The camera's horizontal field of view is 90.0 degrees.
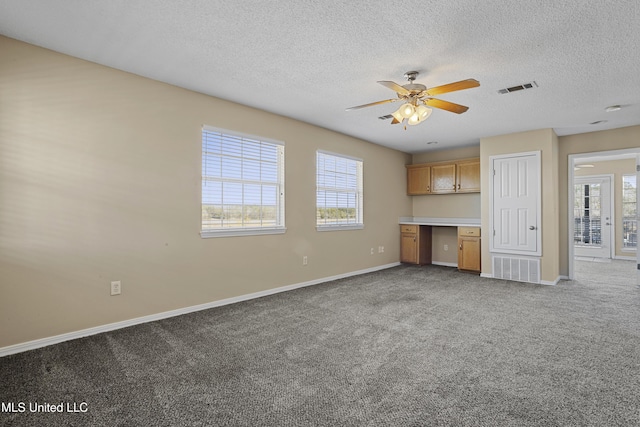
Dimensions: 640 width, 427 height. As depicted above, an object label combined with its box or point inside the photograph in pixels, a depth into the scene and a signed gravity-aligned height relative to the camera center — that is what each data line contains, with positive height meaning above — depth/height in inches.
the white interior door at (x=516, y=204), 206.2 +8.9
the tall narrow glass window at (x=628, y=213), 293.3 +3.5
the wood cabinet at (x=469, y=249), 231.8 -23.5
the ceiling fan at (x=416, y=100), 109.9 +43.5
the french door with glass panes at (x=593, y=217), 302.2 -0.2
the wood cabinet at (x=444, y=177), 249.6 +32.9
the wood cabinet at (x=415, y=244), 266.8 -22.9
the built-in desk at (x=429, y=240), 234.1 -18.2
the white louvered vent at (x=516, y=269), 205.2 -34.2
